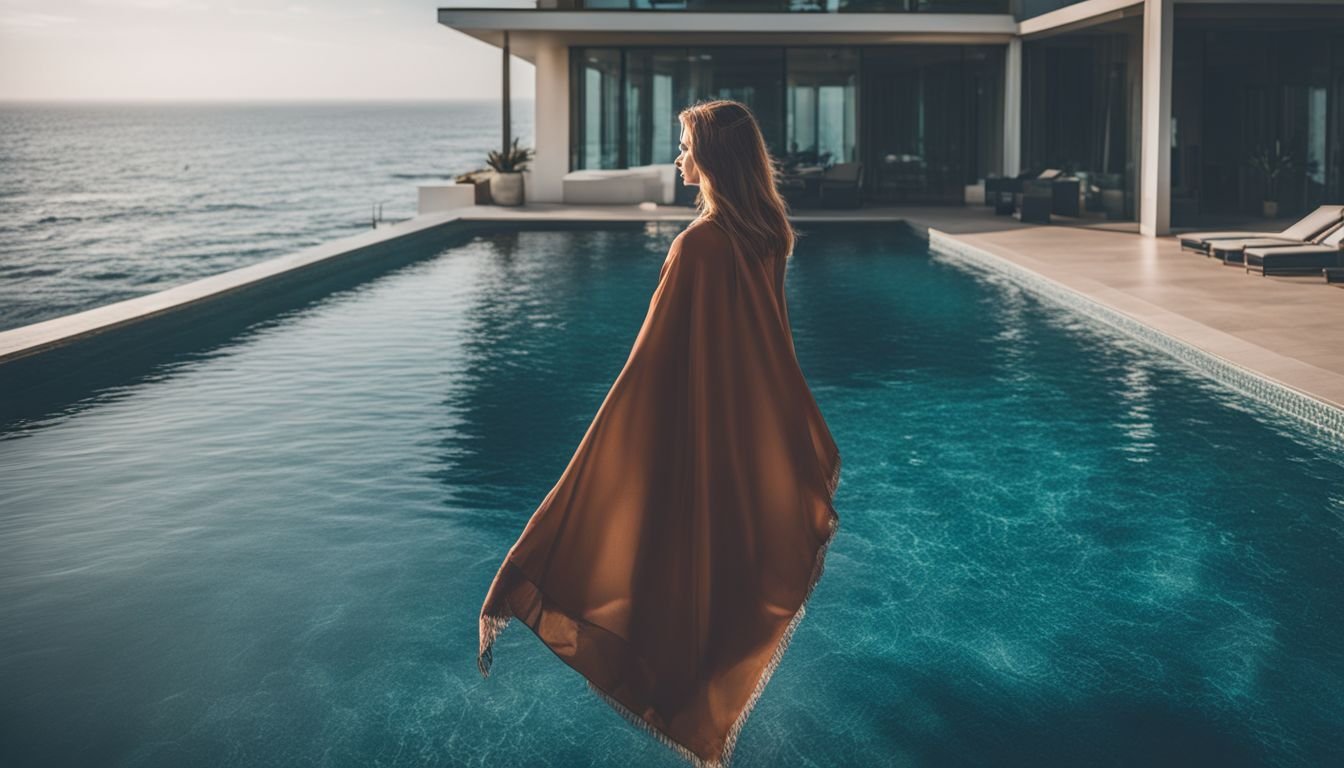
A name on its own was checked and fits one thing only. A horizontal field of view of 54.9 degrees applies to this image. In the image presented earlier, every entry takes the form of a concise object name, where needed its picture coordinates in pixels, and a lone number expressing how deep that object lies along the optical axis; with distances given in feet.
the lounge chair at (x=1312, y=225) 42.22
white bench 75.51
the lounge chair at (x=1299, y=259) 39.88
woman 9.53
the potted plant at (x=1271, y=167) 64.08
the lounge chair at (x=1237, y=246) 41.70
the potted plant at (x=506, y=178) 75.20
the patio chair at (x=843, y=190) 71.82
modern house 62.18
